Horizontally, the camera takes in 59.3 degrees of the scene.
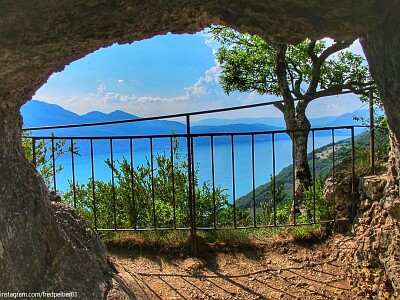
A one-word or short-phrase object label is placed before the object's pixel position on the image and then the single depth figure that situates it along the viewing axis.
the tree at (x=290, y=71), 6.04
